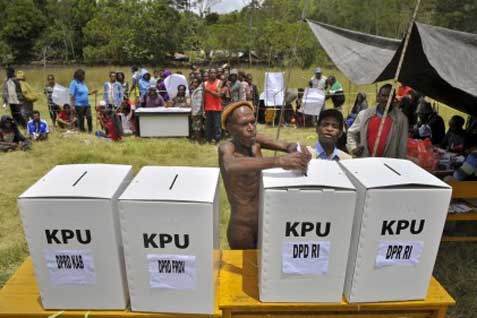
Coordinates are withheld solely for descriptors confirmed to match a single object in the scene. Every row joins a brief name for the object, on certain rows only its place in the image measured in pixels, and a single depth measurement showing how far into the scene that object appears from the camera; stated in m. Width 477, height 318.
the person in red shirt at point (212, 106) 7.89
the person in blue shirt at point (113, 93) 8.62
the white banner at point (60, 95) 8.77
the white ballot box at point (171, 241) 1.40
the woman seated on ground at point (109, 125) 8.20
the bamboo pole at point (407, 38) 2.56
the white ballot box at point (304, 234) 1.43
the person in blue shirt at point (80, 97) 8.37
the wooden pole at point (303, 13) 2.56
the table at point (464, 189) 3.27
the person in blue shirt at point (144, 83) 9.43
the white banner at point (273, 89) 9.77
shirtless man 1.91
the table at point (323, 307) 1.59
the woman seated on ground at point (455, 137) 5.14
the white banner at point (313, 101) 9.25
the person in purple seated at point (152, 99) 8.57
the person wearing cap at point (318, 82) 9.52
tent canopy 2.74
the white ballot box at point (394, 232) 1.43
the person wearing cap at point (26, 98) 8.48
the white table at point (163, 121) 8.16
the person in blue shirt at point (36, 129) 7.89
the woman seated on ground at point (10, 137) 7.27
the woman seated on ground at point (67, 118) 8.77
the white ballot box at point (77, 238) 1.41
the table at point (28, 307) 1.58
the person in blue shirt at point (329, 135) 2.70
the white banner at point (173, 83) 9.38
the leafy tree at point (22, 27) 35.00
